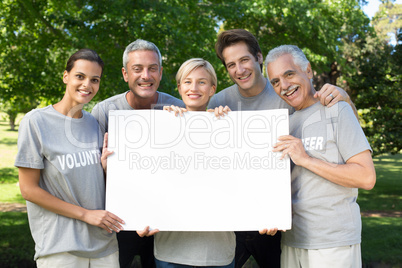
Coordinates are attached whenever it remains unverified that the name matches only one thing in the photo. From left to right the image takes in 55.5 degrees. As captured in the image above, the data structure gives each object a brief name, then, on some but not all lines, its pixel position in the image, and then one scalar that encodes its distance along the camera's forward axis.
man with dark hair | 3.33
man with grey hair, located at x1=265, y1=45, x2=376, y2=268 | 2.50
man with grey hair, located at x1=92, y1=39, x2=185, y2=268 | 3.34
